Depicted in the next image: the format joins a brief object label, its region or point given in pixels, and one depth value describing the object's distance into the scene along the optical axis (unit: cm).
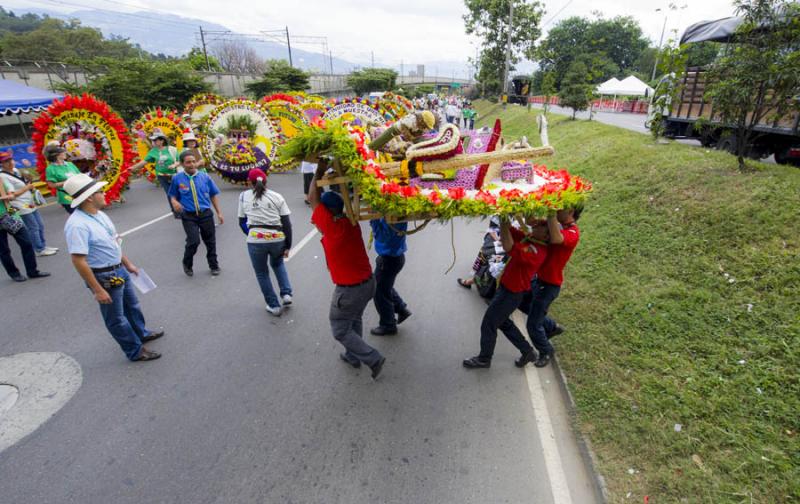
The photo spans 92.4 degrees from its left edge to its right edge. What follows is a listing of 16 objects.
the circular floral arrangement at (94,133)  821
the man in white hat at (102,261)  345
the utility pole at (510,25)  2548
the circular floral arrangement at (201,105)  1258
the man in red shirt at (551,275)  353
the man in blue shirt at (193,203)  572
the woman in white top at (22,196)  580
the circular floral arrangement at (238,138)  1116
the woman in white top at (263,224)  464
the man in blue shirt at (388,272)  415
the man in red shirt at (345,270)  325
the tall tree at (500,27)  2991
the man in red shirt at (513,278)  346
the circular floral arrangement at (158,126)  1143
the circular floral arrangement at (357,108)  1111
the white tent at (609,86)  3097
